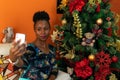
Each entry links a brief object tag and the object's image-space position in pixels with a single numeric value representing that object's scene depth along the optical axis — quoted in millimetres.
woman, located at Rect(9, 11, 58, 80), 1982
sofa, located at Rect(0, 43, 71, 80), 1989
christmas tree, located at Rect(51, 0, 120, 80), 2139
